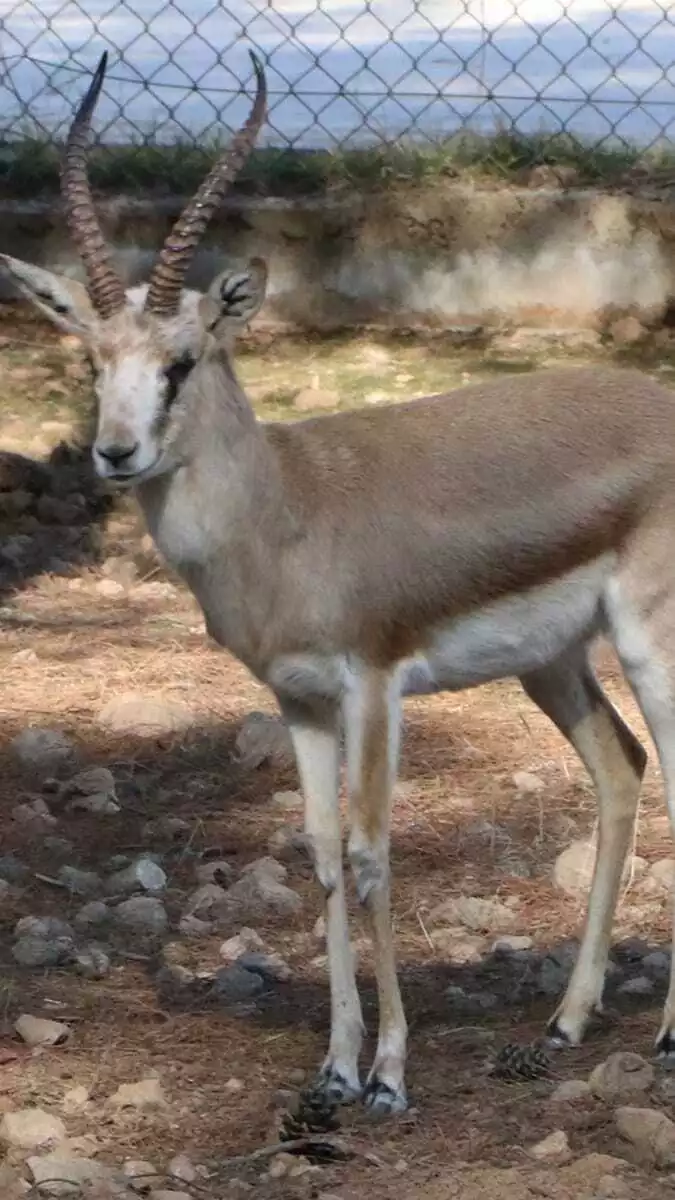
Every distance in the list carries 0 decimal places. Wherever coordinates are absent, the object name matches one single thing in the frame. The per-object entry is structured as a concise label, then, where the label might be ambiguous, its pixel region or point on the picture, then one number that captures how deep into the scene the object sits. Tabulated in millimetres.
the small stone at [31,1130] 8469
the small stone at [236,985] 10047
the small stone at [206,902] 10875
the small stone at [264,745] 12727
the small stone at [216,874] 11258
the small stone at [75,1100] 8828
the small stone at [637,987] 10227
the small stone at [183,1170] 8273
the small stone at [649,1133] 8172
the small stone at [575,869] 11164
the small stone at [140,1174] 8127
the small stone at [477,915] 10781
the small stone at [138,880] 11133
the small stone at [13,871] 11187
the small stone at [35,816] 11873
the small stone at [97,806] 12117
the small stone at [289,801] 12258
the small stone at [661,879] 11172
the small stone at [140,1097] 8836
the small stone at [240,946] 10398
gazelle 8945
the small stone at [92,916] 10727
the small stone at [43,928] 10477
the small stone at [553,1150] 8336
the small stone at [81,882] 11070
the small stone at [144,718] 13211
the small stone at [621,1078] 8820
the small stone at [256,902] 10844
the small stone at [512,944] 10531
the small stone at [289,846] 11578
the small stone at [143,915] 10719
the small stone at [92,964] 10164
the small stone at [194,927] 10649
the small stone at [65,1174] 8031
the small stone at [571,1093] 8898
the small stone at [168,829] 11844
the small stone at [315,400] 17516
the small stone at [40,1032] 9391
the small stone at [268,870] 11172
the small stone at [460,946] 10477
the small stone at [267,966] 10242
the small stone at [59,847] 11547
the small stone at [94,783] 12281
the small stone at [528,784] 12344
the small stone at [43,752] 12641
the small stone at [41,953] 10234
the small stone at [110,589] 15570
